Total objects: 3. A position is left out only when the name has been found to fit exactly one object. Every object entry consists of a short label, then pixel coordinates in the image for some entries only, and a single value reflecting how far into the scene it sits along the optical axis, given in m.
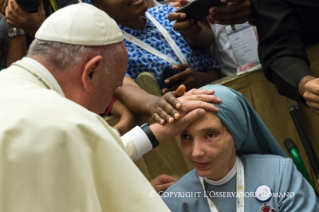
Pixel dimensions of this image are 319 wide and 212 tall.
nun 2.38
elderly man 1.67
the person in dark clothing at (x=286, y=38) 2.92
